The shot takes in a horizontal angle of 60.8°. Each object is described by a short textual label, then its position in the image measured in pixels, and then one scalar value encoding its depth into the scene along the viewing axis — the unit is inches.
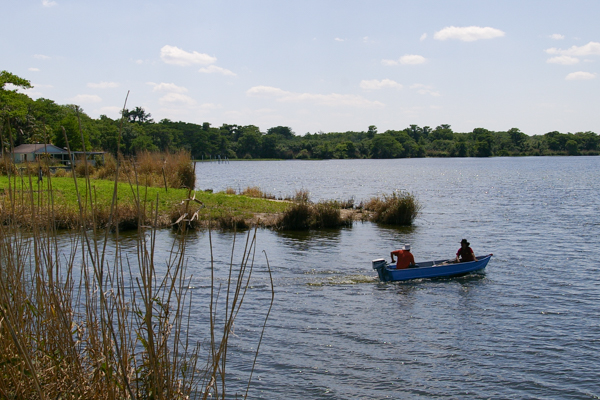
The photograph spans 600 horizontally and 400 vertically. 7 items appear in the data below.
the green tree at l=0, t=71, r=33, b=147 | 2003.8
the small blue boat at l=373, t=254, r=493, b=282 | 674.8
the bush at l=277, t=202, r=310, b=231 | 1061.1
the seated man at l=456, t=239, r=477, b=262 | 716.7
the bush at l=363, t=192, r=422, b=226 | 1170.0
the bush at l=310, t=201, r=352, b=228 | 1086.6
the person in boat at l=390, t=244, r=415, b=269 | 681.0
